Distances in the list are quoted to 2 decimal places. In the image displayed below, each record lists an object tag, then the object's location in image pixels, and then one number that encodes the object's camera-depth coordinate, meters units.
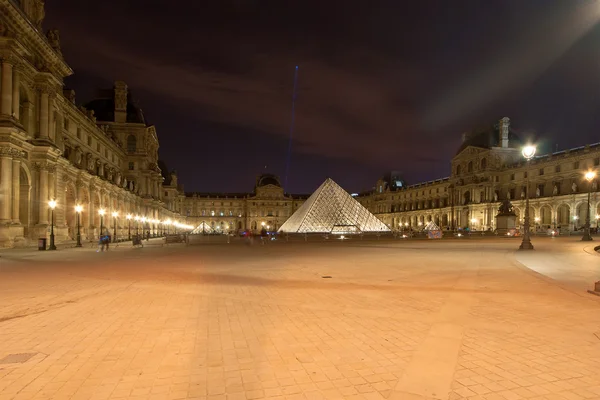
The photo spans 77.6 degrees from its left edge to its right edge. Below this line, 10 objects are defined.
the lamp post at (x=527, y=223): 18.18
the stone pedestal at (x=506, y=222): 46.97
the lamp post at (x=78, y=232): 25.66
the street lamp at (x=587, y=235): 28.17
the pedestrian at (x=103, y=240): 21.17
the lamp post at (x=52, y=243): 21.22
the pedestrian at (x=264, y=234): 32.45
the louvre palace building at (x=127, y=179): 22.31
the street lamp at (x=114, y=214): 39.82
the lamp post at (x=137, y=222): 49.65
